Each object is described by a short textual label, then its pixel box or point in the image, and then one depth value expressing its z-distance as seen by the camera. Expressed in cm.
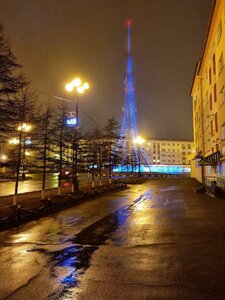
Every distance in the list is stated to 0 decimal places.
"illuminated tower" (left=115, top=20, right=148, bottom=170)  5816
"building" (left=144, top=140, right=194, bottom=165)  11096
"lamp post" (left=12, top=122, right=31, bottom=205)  1125
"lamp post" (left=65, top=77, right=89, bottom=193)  1632
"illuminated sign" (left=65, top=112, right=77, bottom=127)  1606
